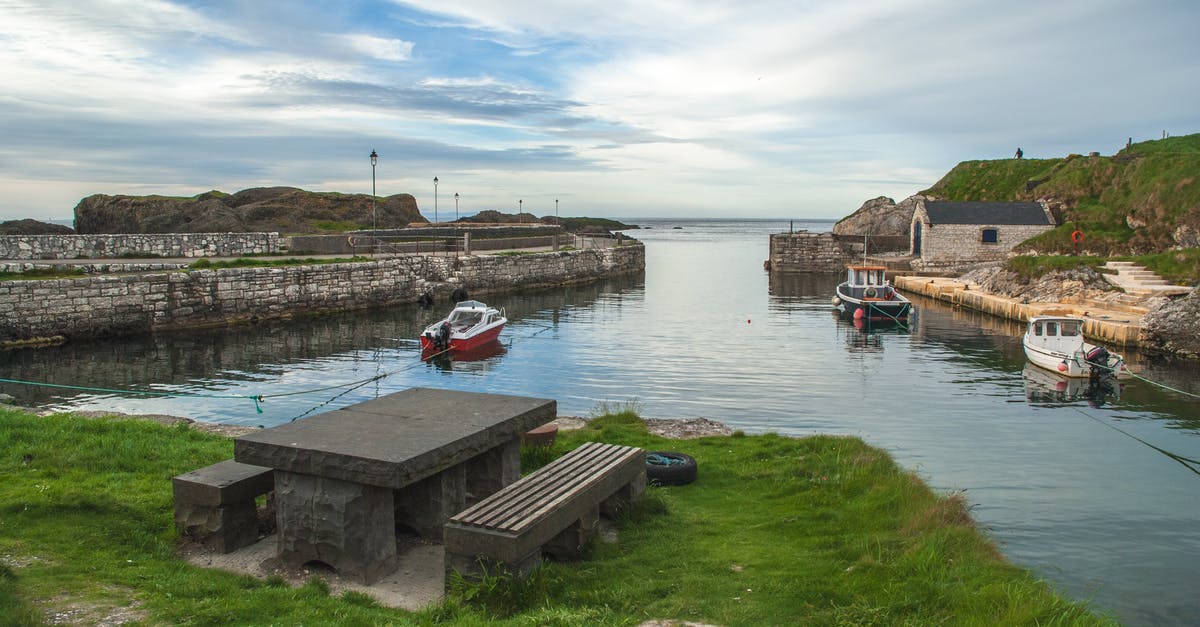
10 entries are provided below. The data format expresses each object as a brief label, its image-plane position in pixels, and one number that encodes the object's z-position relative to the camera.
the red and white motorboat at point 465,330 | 26.95
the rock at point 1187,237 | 46.41
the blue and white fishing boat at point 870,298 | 36.50
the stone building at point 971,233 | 58.19
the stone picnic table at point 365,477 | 6.66
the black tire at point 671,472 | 9.63
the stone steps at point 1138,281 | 32.59
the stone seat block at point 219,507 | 7.15
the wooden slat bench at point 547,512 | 6.20
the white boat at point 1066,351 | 23.31
